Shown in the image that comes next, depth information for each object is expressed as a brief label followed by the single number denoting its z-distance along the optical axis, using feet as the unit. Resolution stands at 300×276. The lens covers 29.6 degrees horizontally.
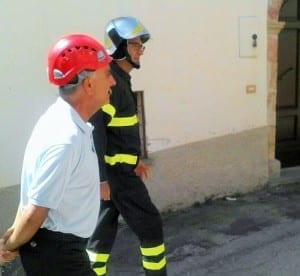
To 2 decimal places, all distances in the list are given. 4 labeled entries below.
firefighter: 11.59
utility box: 19.98
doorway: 23.53
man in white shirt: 7.23
